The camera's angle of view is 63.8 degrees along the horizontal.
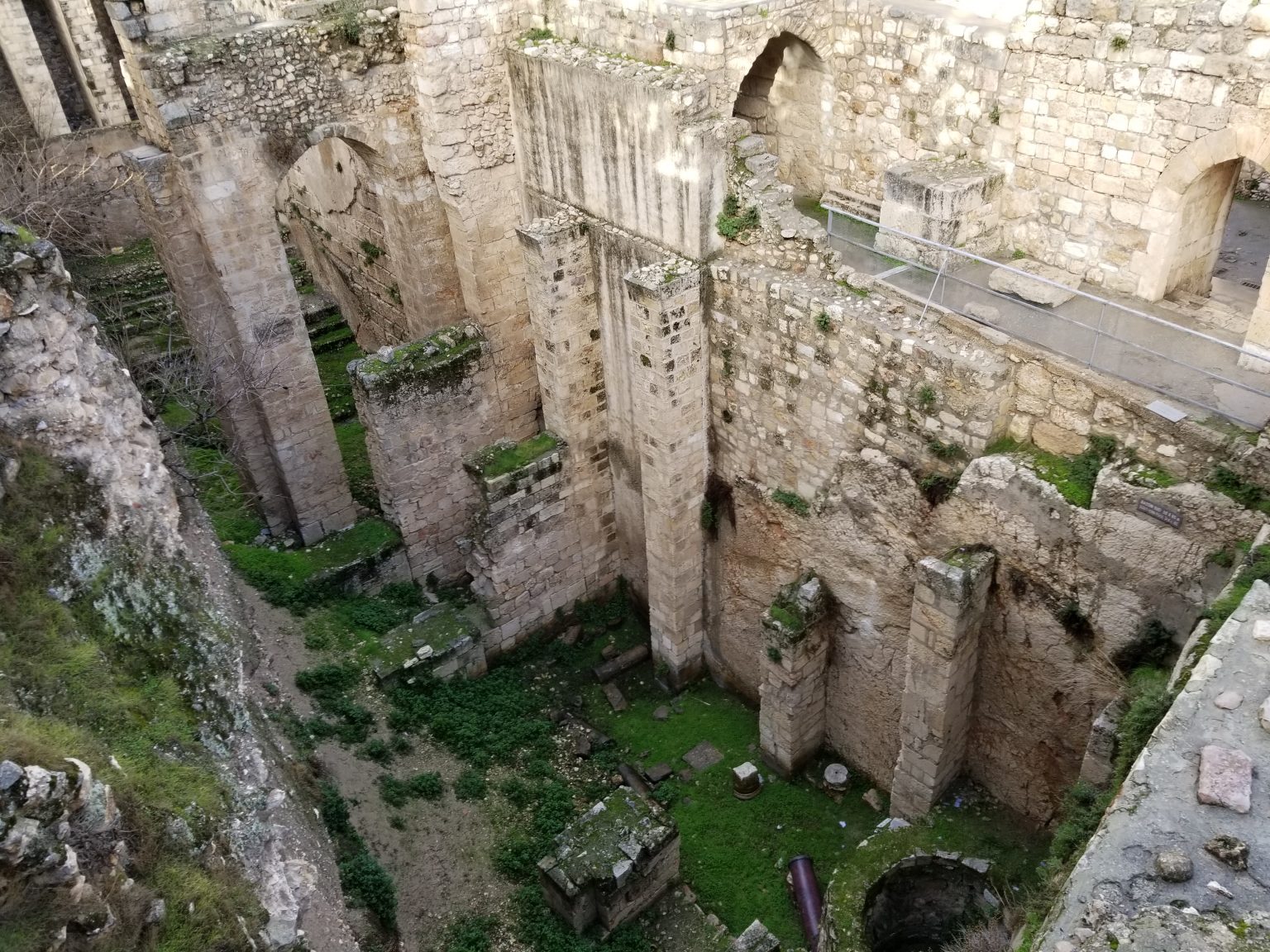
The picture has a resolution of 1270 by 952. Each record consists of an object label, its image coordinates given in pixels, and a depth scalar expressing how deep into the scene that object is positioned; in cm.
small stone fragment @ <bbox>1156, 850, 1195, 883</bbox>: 401
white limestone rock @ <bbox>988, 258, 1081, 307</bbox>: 845
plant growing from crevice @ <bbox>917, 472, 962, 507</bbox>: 854
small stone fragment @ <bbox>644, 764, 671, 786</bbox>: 1107
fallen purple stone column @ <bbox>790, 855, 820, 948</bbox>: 952
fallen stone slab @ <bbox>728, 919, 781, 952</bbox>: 911
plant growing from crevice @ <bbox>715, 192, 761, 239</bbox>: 950
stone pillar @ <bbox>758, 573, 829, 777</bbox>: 995
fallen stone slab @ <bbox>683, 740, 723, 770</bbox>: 1130
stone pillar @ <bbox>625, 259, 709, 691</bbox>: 977
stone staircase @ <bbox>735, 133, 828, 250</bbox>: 927
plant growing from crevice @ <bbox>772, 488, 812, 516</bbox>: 1012
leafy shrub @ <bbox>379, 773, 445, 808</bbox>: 977
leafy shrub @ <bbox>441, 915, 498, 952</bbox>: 888
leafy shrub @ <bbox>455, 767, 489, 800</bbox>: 1020
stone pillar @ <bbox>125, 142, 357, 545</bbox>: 1093
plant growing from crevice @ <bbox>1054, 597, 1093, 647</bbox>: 810
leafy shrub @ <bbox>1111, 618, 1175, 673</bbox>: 760
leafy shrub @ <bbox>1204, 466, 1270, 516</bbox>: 676
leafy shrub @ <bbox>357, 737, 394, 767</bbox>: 1012
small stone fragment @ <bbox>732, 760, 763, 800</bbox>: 1078
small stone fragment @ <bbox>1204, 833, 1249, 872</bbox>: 405
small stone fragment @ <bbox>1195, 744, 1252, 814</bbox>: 426
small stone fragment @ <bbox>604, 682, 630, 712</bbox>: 1202
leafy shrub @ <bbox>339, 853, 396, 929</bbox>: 845
